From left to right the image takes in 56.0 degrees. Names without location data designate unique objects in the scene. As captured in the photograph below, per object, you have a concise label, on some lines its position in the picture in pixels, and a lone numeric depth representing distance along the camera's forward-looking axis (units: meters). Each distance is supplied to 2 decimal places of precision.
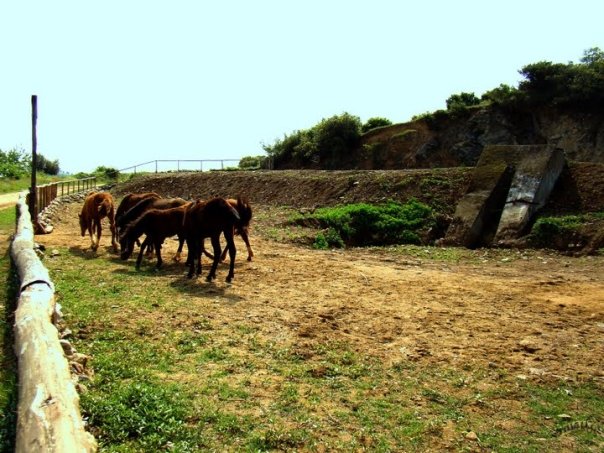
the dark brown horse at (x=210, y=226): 10.63
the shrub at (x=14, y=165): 42.06
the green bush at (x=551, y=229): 15.16
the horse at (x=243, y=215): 12.28
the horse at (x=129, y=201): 14.87
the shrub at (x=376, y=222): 17.48
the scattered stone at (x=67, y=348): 5.96
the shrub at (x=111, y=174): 41.34
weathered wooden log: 3.70
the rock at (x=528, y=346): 7.05
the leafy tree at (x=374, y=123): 37.88
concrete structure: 16.25
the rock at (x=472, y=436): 4.91
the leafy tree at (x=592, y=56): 30.08
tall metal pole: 17.70
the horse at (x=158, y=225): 12.23
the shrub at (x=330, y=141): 36.06
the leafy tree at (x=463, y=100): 34.09
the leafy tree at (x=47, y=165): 57.66
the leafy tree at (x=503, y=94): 30.77
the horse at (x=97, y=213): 14.28
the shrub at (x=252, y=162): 41.41
